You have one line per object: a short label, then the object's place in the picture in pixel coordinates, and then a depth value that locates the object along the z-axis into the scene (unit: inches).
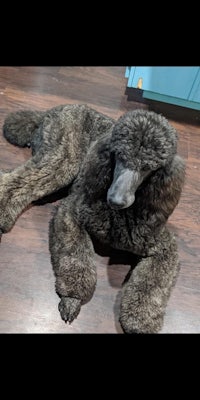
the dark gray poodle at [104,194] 38.4
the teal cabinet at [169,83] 68.5
